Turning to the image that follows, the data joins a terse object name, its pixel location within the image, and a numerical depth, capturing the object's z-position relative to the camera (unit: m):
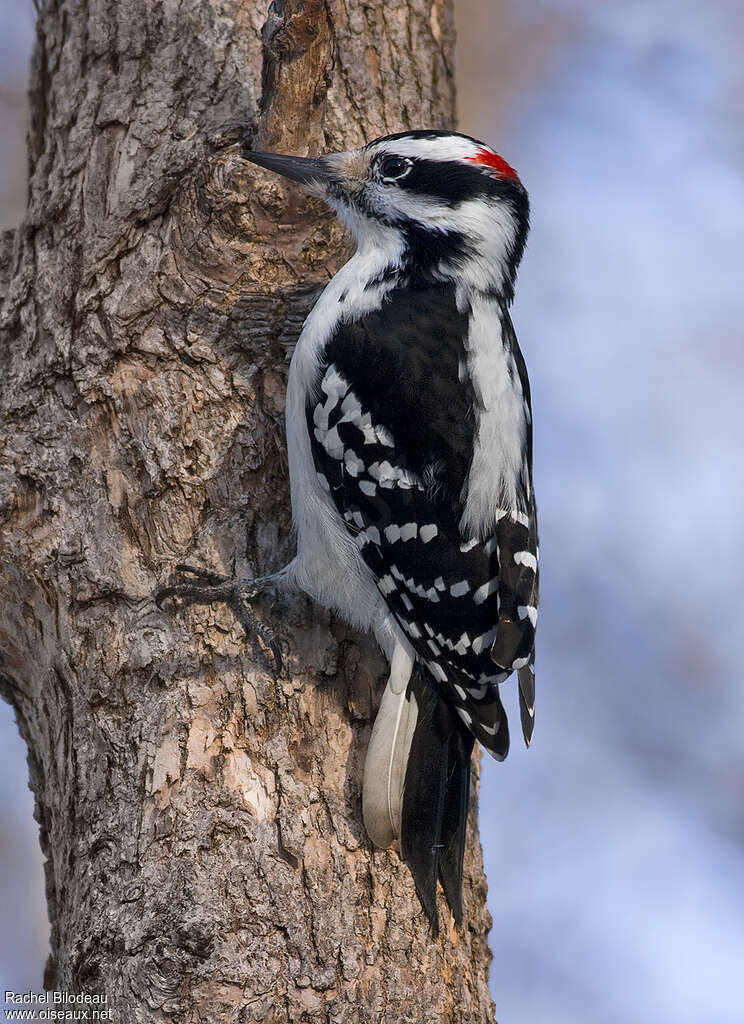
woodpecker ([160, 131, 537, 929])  5.45
